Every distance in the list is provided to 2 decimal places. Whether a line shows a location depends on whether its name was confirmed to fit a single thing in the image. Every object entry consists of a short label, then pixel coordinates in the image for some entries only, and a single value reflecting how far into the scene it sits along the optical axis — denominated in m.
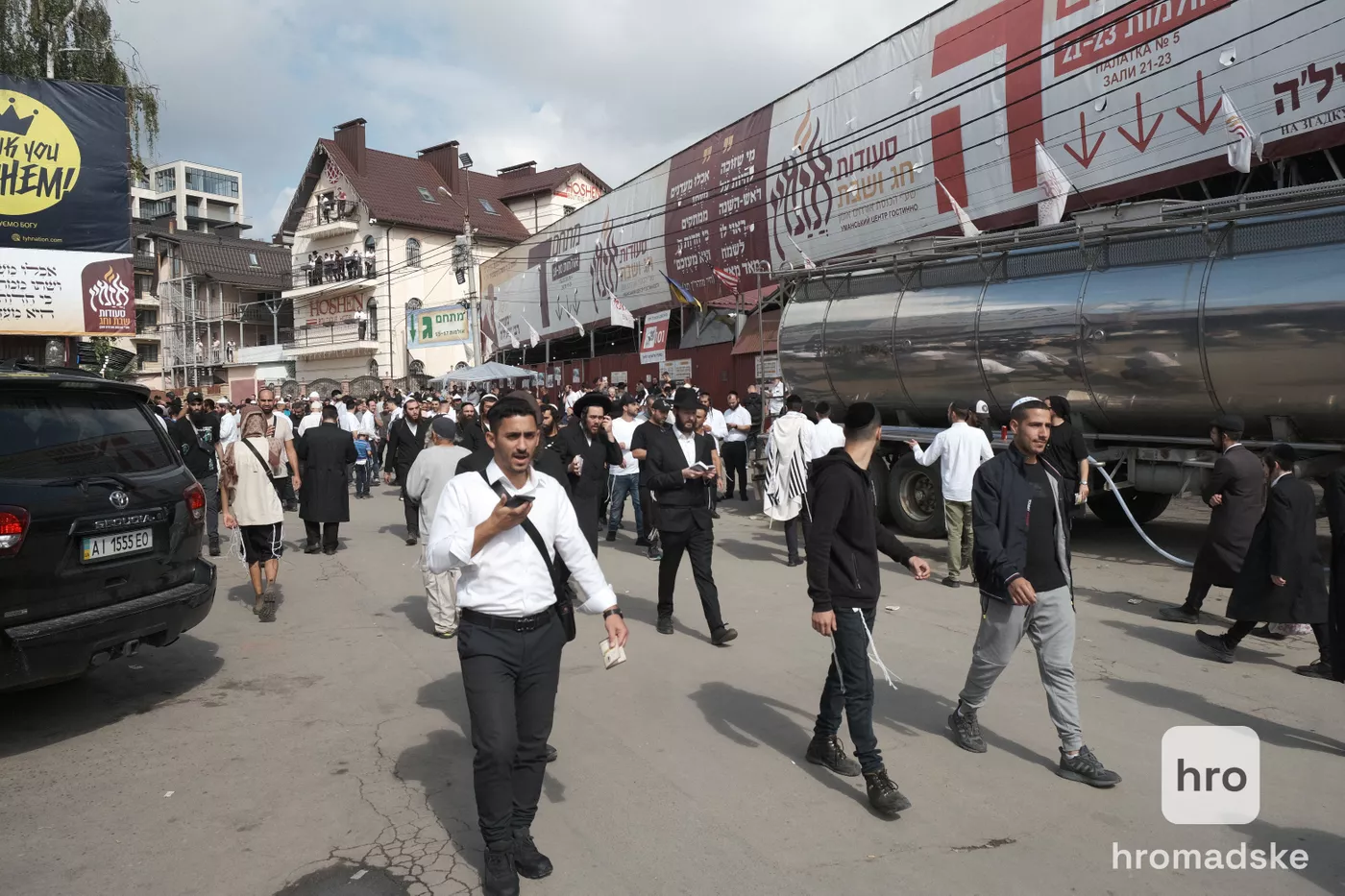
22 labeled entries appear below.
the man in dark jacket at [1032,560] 4.41
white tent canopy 24.69
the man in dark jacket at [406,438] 12.87
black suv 4.66
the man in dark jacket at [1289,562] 5.90
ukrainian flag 24.83
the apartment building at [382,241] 46.22
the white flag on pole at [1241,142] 12.05
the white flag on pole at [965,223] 16.44
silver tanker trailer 8.27
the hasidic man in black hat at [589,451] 7.94
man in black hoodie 4.18
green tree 20.75
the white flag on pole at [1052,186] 14.91
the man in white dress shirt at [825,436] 9.73
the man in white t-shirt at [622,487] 12.04
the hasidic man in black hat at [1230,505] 6.92
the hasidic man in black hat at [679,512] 7.16
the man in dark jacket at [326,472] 10.39
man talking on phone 3.32
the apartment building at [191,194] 91.12
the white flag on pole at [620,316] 26.02
